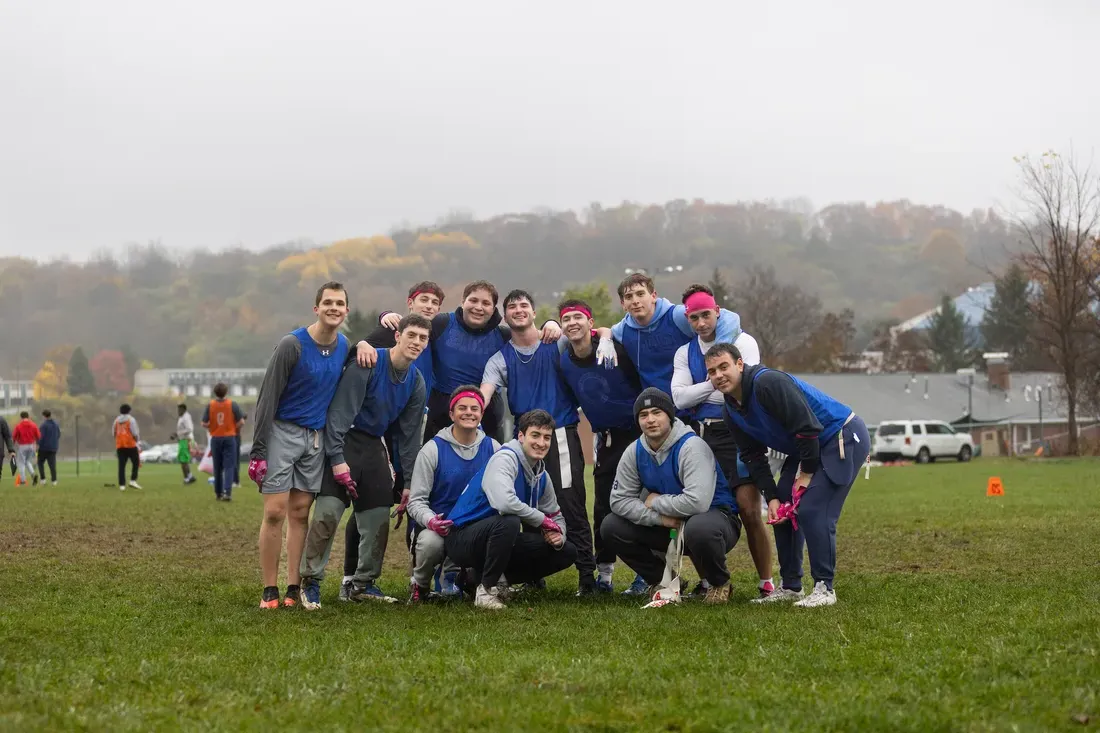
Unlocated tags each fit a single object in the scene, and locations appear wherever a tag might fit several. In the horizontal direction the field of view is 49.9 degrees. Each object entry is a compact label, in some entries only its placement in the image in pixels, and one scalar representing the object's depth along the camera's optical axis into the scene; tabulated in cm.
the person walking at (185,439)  2632
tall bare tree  4081
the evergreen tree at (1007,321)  9969
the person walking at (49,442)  2789
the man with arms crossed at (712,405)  818
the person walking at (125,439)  2488
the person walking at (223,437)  2116
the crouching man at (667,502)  796
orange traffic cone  1953
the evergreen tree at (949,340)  10450
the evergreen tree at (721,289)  7369
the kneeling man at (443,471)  821
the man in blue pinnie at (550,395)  870
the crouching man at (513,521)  791
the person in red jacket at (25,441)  2762
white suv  4834
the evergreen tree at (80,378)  13912
